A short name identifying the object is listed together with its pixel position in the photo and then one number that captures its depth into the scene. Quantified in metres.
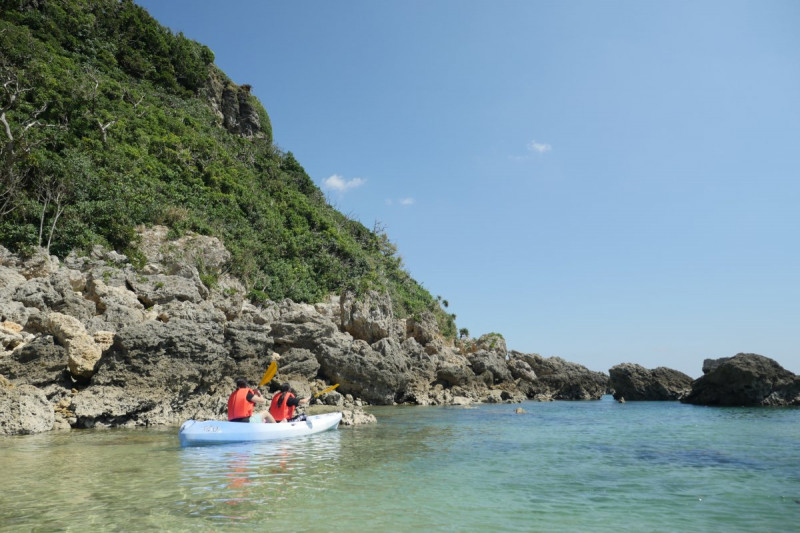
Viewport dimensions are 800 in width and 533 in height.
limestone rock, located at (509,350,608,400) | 36.31
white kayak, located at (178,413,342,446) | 11.35
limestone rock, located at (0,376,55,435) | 12.45
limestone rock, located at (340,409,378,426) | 16.45
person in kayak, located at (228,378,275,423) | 12.71
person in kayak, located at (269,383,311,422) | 13.77
